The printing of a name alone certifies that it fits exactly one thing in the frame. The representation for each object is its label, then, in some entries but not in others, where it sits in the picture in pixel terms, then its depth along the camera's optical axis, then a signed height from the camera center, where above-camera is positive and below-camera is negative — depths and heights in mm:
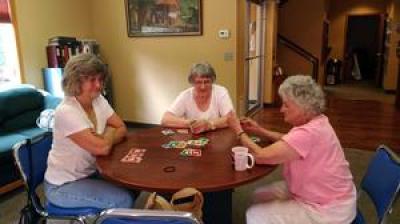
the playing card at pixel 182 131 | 2195 -553
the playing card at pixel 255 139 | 1985 -560
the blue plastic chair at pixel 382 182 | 1371 -618
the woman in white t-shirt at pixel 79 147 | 1647 -507
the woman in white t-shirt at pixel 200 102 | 2359 -406
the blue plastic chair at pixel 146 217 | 1038 -529
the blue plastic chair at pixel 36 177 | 1644 -670
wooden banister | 7852 -188
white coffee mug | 1538 -520
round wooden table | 1437 -573
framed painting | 4340 +417
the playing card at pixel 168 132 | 2164 -549
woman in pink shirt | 1501 -557
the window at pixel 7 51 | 3803 +13
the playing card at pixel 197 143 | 1905 -556
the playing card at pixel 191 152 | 1764 -561
